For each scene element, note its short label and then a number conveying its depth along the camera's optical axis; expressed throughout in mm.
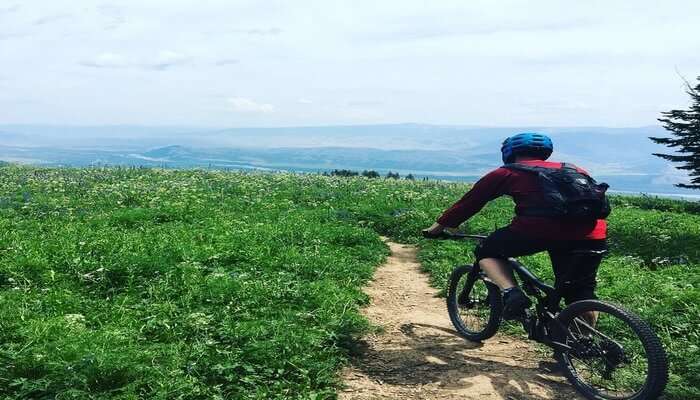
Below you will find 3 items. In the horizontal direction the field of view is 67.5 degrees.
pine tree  40906
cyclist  5555
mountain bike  4988
